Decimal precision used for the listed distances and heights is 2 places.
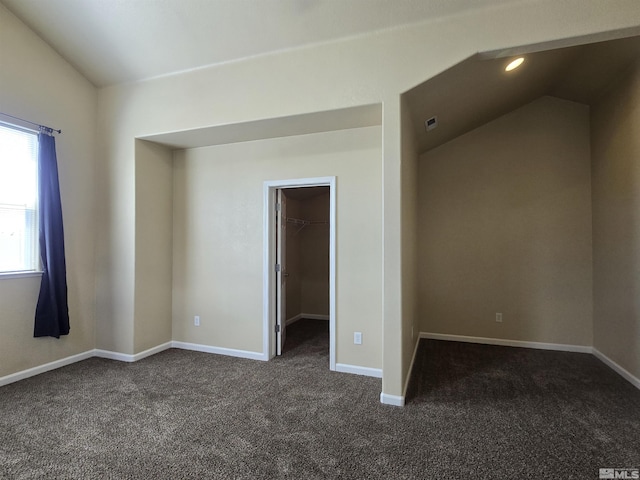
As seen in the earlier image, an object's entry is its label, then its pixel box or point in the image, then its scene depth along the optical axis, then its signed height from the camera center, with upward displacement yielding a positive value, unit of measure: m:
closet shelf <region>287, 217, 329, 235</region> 5.66 +0.31
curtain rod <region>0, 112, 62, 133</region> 3.11 +1.22
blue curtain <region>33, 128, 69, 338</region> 3.36 +0.00
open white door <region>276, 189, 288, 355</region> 3.93 -0.37
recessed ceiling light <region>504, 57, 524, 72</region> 2.91 +1.60
